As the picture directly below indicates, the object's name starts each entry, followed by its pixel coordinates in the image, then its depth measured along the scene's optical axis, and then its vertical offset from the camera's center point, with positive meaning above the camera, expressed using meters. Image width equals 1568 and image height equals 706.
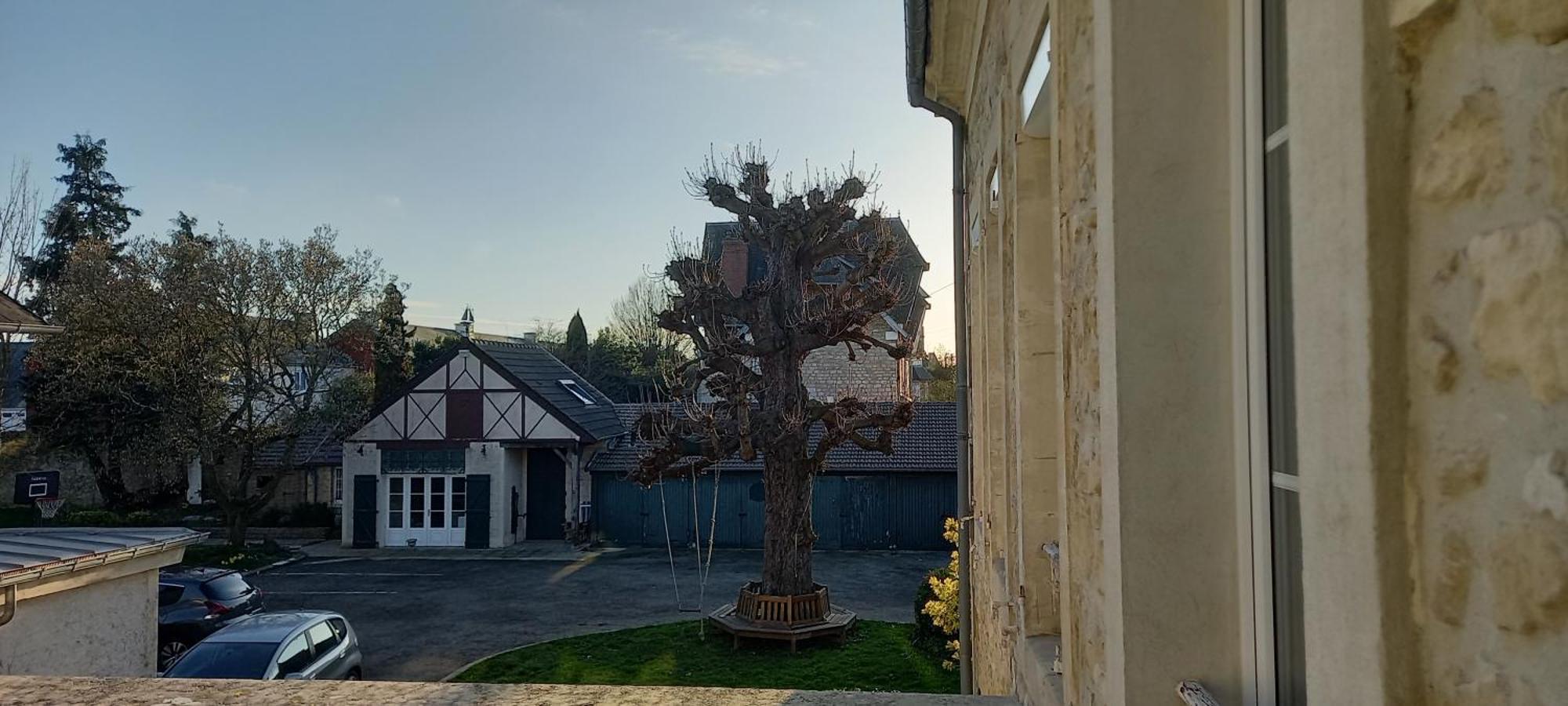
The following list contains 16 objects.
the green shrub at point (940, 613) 9.30 -2.28
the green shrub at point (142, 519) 20.89 -2.49
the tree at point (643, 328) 32.44 +3.03
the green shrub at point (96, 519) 20.59 -2.43
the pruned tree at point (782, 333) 11.72 +0.90
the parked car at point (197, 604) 10.97 -2.40
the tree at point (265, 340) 19.08 +1.42
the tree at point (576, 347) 37.25 +2.39
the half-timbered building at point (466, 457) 20.69 -1.14
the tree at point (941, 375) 32.03 +1.05
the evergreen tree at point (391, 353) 25.38 +1.52
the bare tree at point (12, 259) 20.84 +3.50
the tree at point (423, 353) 28.94 +1.71
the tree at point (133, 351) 18.89 +1.20
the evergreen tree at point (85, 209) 28.95 +6.51
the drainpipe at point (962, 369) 6.62 +0.26
